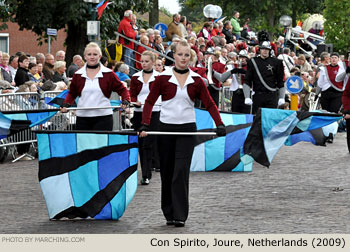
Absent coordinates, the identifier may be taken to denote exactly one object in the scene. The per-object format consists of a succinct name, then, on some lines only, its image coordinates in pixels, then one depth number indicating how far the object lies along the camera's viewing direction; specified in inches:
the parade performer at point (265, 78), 637.9
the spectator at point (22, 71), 699.4
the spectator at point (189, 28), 1191.1
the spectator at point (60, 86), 692.1
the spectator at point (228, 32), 1296.3
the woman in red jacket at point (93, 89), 447.2
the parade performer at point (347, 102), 582.2
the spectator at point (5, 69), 713.6
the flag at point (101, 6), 989.9
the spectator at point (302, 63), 1206.8
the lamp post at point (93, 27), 905.5
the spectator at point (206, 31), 1211.2
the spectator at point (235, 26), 1465.3
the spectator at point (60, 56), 809.8
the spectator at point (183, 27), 1132.1
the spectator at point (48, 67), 768.3
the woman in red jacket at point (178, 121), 382.0
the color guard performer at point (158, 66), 628.4
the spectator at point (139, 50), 967.6
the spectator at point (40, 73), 731.7
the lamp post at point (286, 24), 1730.8
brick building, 1980.8
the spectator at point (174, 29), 1129.6
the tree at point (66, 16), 1136.2
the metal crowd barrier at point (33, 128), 626.5
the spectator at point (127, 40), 973.2
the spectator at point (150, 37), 1007.0
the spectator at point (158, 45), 1015.6
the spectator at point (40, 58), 771.4
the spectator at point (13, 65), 749.3
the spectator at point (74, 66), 802.4
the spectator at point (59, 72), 740.6
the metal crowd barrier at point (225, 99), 895.1
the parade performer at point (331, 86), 783.1
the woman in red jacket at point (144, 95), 533.3
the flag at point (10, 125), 527.2
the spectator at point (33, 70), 711.7
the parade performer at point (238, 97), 749.9
